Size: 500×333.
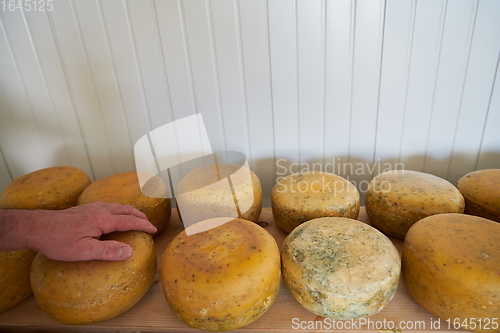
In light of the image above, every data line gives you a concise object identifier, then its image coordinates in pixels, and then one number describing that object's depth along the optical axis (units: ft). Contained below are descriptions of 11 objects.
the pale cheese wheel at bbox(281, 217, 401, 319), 2.19
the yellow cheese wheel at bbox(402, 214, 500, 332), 2.09
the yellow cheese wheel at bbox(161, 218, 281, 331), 2.17
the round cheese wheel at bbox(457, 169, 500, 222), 2.99
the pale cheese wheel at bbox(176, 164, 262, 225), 3.06
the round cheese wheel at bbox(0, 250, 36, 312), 2.60
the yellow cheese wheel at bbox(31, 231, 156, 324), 2.27
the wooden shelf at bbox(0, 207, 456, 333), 2.42
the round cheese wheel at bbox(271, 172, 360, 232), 3.02
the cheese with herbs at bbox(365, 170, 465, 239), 2.93
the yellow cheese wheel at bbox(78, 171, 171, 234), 3.13
